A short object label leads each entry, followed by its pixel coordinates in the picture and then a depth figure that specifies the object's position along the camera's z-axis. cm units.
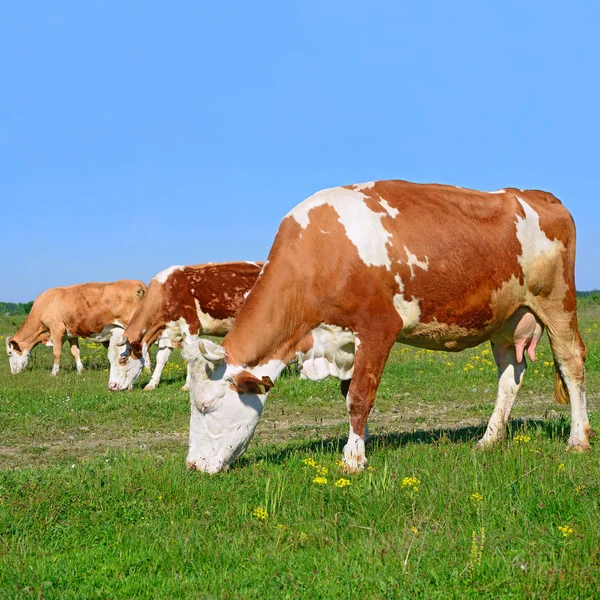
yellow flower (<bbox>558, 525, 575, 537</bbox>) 492
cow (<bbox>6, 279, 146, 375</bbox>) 2145
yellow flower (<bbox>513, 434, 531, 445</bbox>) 772
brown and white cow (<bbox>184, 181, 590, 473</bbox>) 745
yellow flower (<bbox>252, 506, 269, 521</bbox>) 570
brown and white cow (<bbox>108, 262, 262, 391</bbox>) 1673
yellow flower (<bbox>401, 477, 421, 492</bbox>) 607
